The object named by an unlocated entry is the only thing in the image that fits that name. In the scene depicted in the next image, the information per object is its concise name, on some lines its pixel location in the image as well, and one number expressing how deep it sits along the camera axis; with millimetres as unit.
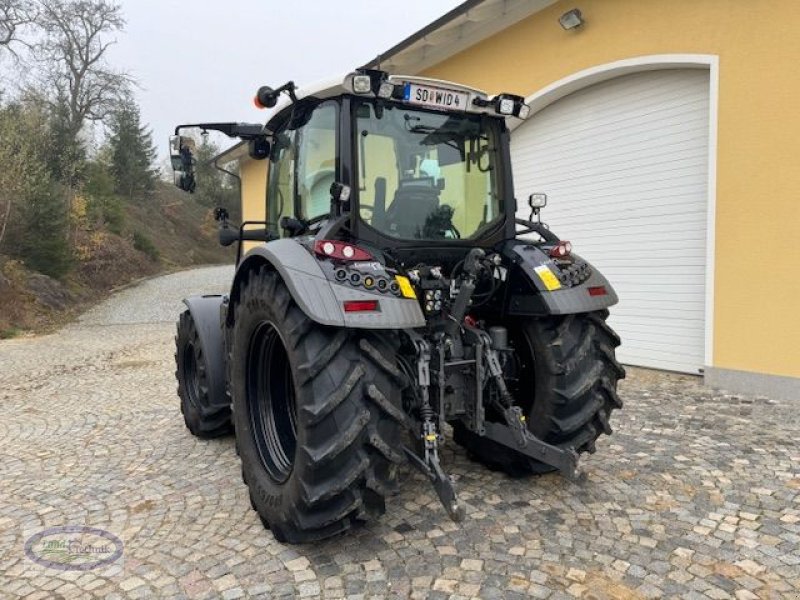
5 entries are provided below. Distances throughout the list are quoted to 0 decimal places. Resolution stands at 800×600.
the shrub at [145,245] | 27631
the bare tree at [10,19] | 22794
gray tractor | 2666
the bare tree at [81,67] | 27344
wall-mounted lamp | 7316
